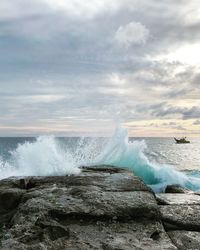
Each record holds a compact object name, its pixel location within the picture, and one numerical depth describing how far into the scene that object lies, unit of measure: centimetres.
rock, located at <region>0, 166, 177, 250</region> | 251
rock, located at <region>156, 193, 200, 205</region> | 397
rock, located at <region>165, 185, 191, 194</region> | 574
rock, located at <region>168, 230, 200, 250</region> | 278
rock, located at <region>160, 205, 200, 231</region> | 322
